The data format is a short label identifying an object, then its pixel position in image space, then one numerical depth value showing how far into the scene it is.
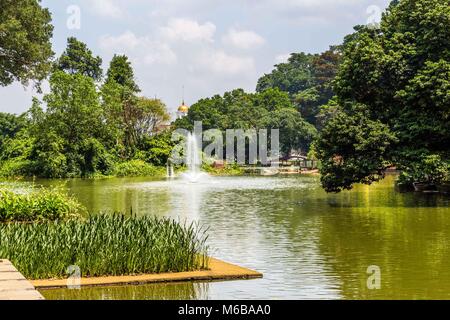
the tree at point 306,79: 114.75
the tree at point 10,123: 99.69
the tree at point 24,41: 38.09
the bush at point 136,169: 71.62
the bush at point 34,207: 19.92
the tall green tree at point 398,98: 31.22
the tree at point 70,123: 64.75
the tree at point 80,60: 85.69
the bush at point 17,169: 66.12
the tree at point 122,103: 70.00
